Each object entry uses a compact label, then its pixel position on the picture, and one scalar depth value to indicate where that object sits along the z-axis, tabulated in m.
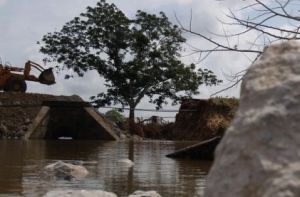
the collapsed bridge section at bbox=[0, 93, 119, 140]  29.08
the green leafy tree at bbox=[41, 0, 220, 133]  39.56
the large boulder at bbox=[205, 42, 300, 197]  2.15
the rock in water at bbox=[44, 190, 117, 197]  5.70
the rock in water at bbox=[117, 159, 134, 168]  12.00
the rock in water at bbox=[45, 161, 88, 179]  9.08
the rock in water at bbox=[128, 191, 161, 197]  6.55
